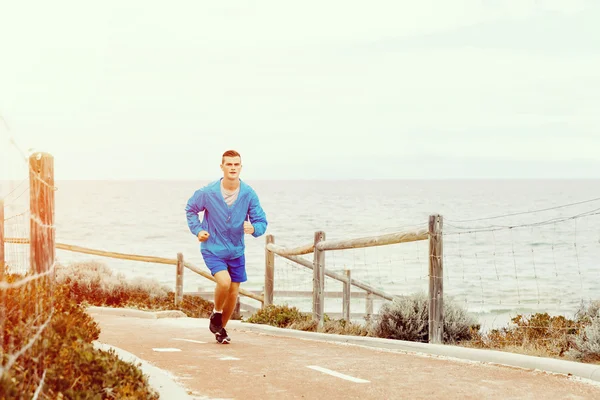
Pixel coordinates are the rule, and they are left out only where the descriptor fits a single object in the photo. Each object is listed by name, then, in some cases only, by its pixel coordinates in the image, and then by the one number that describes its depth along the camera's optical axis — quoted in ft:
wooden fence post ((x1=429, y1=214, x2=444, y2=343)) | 34.09
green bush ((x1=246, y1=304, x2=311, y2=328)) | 44.09
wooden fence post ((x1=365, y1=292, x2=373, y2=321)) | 79.15
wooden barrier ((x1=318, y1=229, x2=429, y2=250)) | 35.01
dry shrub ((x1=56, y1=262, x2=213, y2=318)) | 65.10
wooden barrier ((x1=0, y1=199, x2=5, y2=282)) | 27.09
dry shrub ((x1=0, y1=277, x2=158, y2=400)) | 18.19
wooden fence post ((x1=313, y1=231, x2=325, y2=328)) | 42.91
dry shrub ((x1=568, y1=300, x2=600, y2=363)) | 28.94
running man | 34.76
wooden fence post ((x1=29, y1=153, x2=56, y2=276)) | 26.61
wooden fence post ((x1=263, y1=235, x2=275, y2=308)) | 48.70
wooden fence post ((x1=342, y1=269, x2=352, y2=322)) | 65.41
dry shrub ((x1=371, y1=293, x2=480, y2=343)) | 36.17
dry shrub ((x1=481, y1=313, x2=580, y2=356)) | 32.24
